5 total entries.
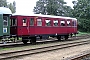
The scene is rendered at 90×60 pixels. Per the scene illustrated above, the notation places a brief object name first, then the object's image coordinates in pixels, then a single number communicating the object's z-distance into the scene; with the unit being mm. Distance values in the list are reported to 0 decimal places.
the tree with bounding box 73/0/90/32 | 40478
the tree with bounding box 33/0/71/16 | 47258
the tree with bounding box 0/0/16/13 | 38272
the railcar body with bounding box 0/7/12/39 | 13251
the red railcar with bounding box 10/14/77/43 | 14779
